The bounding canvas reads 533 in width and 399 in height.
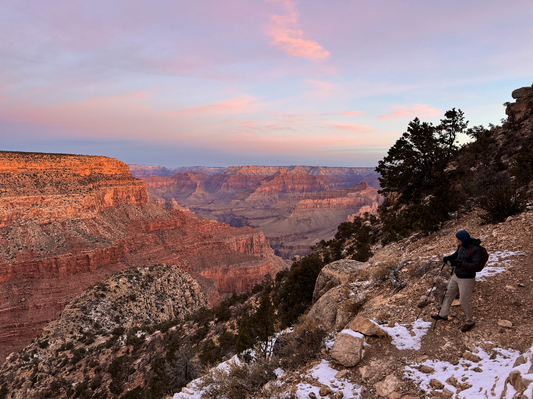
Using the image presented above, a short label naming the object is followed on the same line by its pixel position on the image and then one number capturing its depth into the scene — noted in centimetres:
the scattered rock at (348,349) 520
